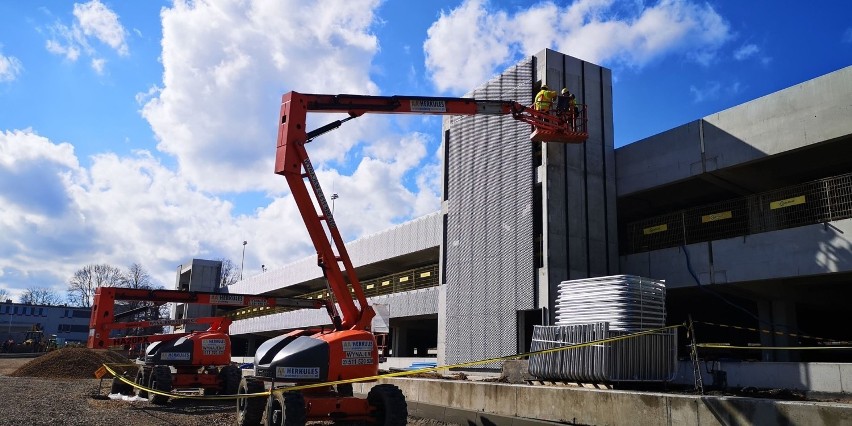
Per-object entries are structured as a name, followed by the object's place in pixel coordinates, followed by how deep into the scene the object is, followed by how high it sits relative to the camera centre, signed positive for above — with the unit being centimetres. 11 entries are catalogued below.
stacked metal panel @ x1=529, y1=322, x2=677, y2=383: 1127 -12
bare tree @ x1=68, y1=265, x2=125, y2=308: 9738 +819
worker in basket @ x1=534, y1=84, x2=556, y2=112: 1816 +698
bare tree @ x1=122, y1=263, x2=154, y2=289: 9391 +828
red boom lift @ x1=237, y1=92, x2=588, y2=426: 1052 +0
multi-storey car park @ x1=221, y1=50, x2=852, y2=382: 1596 +406
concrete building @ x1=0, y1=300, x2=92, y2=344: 9906 +267
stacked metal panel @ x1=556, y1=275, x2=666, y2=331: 1214 +94
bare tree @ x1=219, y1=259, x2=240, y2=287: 10219 +1039
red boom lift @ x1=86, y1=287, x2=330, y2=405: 1753 -19
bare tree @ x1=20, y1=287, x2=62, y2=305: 11875 +661
